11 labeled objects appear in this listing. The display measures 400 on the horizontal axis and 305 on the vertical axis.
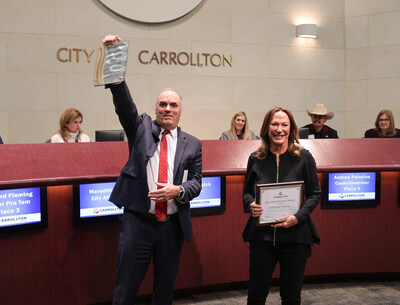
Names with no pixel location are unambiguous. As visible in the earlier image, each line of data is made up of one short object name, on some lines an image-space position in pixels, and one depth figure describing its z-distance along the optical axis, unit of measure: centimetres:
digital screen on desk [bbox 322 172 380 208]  375
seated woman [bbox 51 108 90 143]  422
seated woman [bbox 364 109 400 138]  478
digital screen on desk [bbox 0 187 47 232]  270
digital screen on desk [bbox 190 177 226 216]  343
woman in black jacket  242
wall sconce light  709
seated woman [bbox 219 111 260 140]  555
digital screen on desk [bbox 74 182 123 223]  297
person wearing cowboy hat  518
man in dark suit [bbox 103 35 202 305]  236
